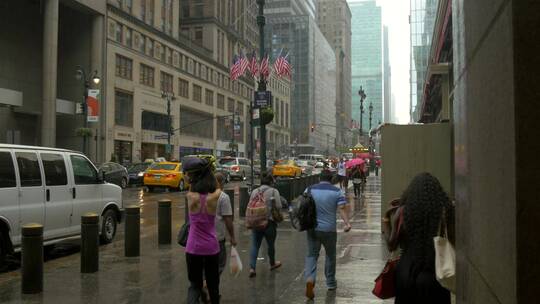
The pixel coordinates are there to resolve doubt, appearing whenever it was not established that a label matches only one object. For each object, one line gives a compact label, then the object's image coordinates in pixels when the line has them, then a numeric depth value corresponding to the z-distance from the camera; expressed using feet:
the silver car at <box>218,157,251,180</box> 142.39
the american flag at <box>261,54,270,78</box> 60.86
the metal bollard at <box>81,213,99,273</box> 28.19
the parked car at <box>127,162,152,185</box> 117.39
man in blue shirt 23.81
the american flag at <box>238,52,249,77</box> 67.62
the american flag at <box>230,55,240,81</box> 68.54
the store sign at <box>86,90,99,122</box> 124.06
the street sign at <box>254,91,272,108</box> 56.75
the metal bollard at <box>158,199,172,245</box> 38.42
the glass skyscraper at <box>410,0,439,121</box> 148.52
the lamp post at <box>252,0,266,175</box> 54.65
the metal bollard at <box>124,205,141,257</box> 32.94
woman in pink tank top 18.34
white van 29.35
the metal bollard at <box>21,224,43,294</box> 24.11
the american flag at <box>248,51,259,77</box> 67.31
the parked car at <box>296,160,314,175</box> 163.00
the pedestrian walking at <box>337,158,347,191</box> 91.93
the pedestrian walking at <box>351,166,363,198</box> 81.46
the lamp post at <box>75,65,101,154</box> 122.66
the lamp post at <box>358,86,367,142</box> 148.21
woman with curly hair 12.67
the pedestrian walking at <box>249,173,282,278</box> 28.40
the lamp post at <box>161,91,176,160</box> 184.55
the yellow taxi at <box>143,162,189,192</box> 98.37
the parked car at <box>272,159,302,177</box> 138.00
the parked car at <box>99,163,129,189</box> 92.58
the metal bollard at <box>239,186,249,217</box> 55.67
